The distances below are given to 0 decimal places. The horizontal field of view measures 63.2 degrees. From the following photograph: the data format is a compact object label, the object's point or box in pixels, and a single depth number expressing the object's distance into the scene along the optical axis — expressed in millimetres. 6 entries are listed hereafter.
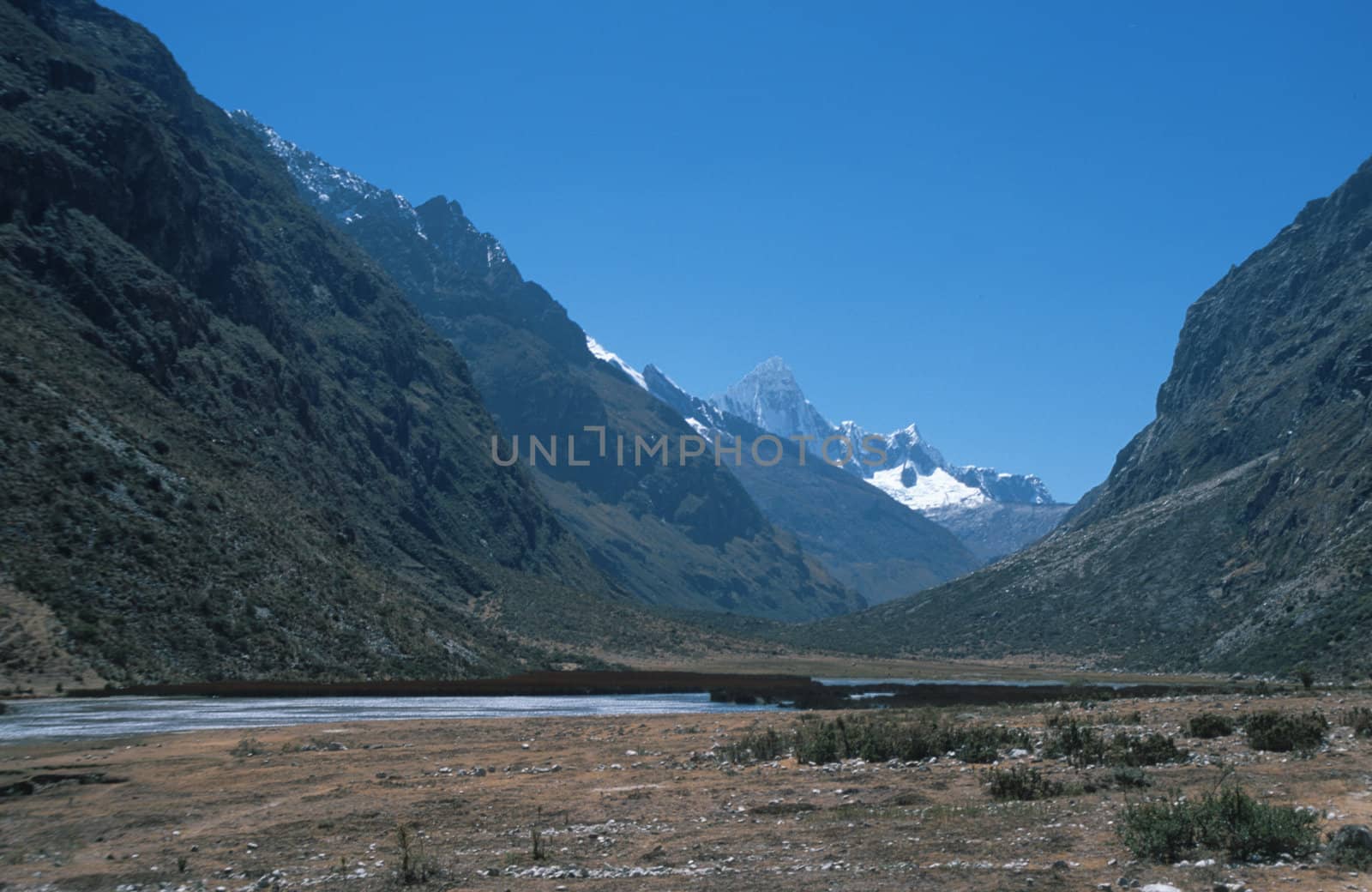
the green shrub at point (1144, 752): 28547
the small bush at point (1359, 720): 29888
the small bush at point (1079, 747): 29109
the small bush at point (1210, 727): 32719
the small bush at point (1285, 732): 28531
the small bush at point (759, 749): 35875
